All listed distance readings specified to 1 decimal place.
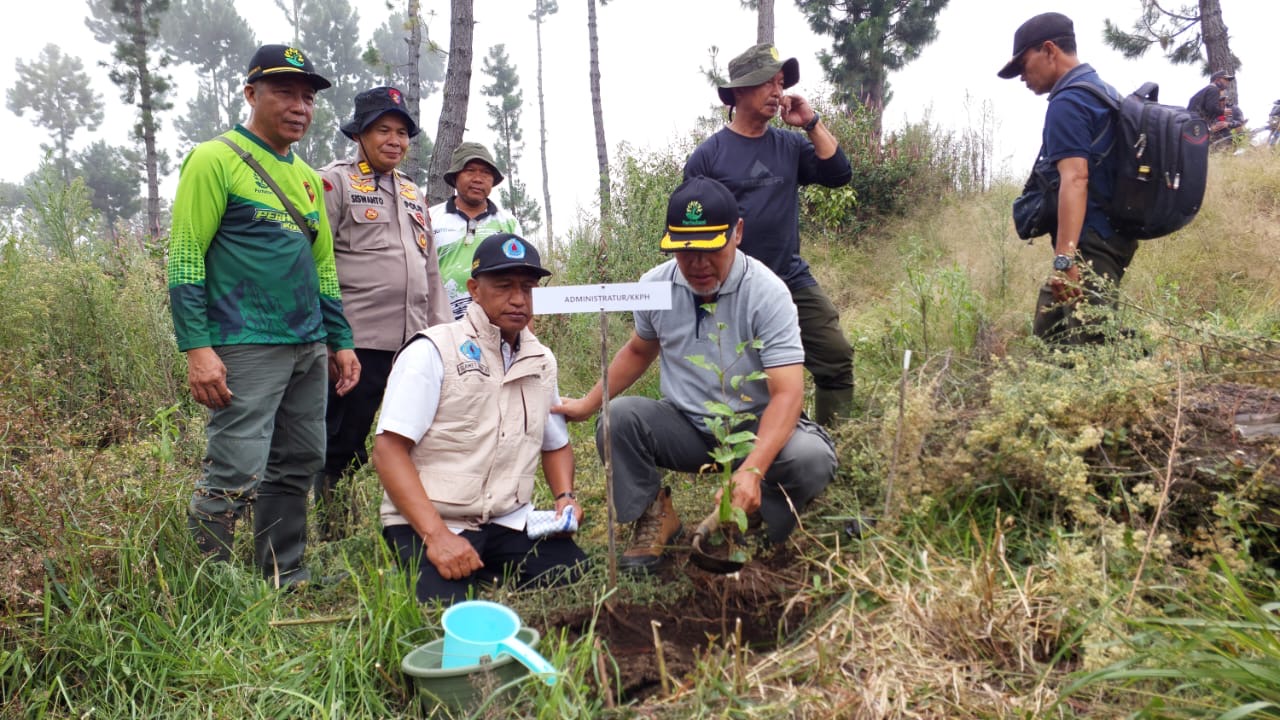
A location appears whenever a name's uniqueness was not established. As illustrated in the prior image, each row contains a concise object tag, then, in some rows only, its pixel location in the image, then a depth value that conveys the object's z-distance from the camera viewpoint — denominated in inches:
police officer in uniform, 138.4
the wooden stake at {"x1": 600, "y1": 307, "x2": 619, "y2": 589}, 93.1
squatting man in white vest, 103.0
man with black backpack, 126.3
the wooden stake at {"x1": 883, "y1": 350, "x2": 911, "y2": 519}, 99.4
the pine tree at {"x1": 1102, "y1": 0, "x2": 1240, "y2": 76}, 443.5
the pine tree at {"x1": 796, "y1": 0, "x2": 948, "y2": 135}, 639.1
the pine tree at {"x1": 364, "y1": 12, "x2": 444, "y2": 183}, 375.9
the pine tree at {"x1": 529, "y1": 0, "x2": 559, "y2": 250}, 1371.8
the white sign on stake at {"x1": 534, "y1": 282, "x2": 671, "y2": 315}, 92.8
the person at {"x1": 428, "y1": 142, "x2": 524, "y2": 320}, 167.6
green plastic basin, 72.3
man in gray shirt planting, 109.7
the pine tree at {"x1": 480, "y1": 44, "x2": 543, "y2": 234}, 1461.6
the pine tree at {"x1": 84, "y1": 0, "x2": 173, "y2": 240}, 617.9
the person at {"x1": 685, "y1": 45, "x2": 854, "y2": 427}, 140.1
